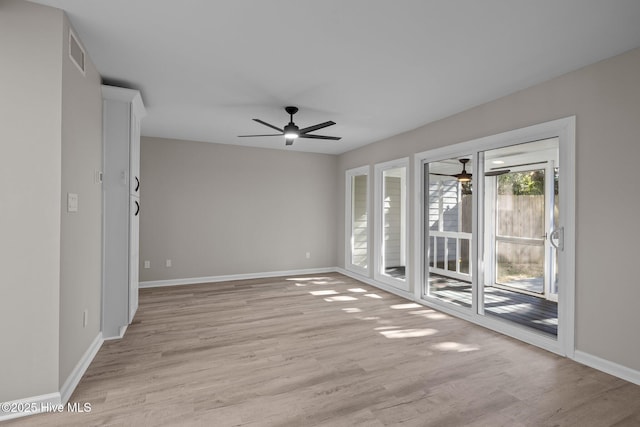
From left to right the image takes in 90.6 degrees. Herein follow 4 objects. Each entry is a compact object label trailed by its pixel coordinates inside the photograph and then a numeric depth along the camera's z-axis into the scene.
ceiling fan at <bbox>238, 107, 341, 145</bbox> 3.86
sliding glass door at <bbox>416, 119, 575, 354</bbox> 3.80
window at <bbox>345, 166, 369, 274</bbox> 6.14
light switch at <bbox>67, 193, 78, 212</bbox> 2.25
